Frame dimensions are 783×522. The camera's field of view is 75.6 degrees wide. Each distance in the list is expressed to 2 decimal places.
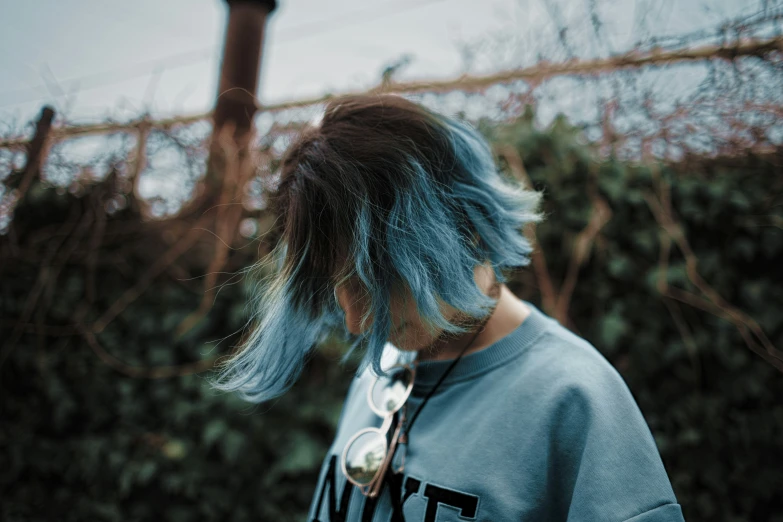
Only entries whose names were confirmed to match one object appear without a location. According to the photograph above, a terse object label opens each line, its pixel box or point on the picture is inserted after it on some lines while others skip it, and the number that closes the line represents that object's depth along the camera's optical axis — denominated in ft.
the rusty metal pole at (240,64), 9.71
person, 2.69
